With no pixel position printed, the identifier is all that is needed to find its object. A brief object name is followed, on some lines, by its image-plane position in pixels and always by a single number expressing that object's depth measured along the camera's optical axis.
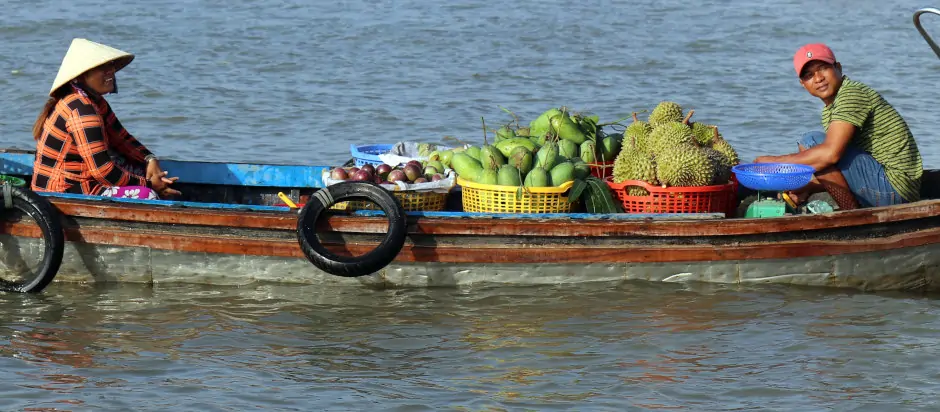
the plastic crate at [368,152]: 14.56
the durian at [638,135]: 12.95
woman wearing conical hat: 12.77
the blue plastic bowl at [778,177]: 12.31
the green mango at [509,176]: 12.53
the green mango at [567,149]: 13.37
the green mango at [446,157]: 13.75
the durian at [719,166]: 12.59
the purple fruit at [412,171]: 13.11
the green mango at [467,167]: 12.93
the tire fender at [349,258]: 12.26
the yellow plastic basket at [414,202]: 12.75
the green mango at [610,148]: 13.65
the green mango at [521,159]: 12.63
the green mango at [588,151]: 13.47
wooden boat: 12.37
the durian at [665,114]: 13.41
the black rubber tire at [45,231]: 12.41
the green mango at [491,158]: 12.84
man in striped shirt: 12.60
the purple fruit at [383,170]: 13.34
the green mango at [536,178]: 12.48
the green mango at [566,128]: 13.63
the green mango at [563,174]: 12.53
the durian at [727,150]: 13.08
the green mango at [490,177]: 12.65
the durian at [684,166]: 12.20
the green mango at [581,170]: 12.79
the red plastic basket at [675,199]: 12.42
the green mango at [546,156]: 12.69
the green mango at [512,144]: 13.20
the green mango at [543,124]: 13.81
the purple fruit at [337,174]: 13.07
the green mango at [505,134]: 13.86
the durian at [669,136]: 12.69
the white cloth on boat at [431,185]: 12.60
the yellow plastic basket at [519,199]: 12.52
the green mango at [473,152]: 13.22
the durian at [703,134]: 13.37
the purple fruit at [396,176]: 12.96
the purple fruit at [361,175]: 13.09
